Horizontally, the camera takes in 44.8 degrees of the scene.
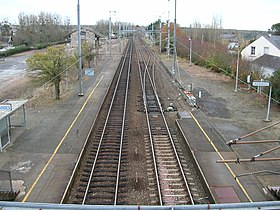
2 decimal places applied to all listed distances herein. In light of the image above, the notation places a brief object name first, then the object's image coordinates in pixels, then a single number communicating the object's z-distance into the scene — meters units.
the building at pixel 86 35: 61.06
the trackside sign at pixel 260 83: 18.59
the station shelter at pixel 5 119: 14.39
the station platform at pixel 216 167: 10.47
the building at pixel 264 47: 41.66
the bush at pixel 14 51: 65.70
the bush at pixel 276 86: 21.02
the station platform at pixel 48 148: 10.95
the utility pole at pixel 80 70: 23.39
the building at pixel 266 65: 29.08
